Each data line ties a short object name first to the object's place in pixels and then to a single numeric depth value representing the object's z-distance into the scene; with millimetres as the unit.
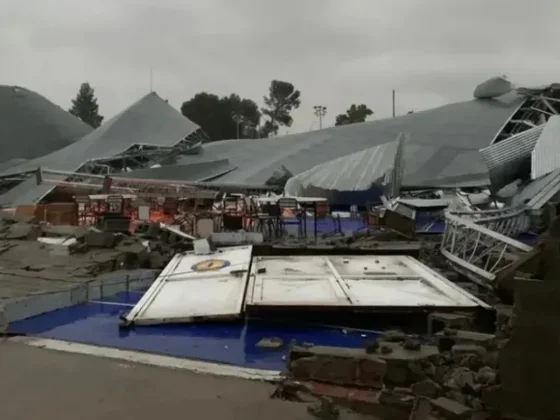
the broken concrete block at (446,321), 6438
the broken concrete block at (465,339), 4844
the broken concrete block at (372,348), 4713
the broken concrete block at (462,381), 4016
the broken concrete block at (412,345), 4773
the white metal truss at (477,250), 9742
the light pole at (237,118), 80125
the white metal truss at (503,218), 12539
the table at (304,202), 15587
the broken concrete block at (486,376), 3963
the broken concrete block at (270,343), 6492
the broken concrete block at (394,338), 5403
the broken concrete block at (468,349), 4650
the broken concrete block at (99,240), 11945
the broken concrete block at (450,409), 3627
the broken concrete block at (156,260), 11328
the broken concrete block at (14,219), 15617
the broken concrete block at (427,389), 3994
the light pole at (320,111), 79625
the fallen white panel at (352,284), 7312
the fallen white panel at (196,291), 7367
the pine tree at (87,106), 85188
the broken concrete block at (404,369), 4336
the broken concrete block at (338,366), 4379
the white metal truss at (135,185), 23625
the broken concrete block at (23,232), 13703
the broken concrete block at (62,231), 13188
